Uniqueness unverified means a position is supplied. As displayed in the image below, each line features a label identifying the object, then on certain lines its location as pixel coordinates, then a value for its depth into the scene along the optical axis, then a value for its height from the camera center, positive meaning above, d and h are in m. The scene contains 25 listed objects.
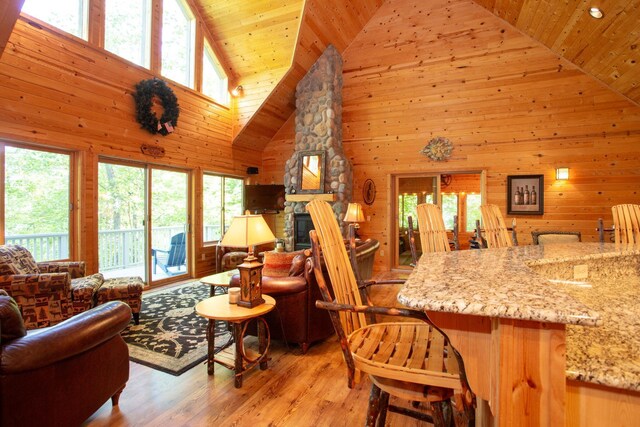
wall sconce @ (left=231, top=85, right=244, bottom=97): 6.97 +2.58
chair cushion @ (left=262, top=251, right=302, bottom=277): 3.57 -0.54
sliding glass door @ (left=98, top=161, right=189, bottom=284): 4.86 -0.11
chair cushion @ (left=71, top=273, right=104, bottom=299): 3.30 -0.73
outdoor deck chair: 5.59 -0.71
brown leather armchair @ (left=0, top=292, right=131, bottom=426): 1.51 -0.78
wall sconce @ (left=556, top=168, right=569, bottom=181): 5.58 +0.65
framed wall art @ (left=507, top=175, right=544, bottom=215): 5.80 +0.32
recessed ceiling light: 3.86 +2.35
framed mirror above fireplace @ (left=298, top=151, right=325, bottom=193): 6.61 +0.85
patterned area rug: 2.79 -1.21
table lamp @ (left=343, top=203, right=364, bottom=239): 5.62 -0.01
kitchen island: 0.61 -0.29
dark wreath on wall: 5.00 +1.69
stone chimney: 6.54 +1.60
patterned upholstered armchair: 3.03 -0.72
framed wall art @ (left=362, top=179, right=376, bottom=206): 6.91 +0.45
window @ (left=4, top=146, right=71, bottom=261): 3.91 +0.16
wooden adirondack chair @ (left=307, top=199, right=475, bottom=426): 1.08 -0.52
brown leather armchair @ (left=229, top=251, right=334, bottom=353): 2.97 -0.86
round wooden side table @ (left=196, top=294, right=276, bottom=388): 2.41 -0.88
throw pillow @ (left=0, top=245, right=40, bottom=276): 3.11 -0.46
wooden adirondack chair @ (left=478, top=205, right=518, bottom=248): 2.55 -0.13
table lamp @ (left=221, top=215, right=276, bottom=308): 2.57 -0.22
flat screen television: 7.21 +0.35
